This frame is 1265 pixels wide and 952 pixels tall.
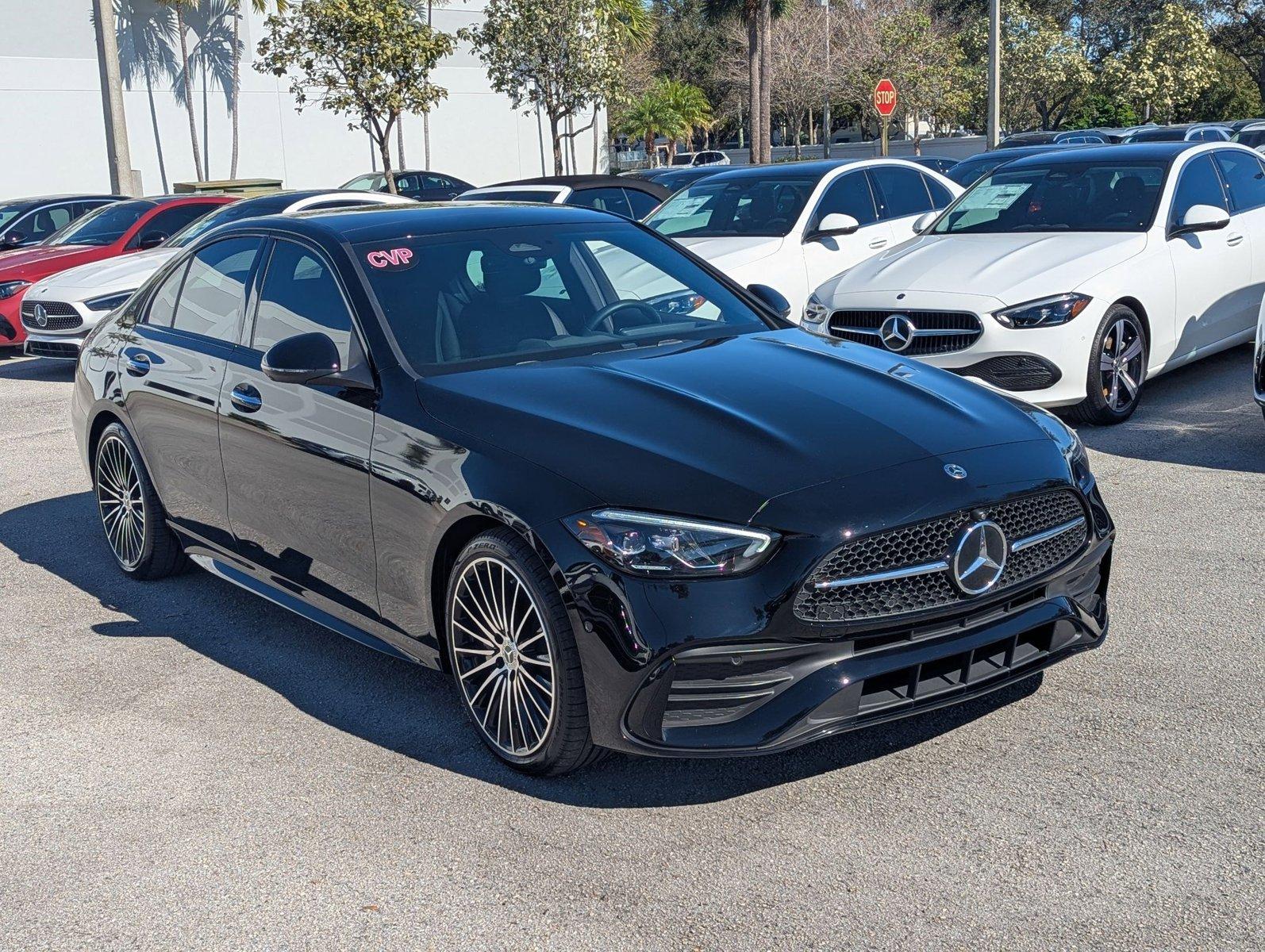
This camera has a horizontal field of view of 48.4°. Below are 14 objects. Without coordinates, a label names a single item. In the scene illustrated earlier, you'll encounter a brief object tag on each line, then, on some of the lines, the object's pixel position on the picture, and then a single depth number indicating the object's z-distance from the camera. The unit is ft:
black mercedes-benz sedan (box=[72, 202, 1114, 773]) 11.73
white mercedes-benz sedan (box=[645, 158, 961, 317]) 35.42
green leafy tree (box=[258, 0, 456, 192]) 101.35
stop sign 79.51
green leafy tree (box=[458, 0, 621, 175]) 112.47
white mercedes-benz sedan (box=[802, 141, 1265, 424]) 26.23
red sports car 46.39
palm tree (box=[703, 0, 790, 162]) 125.18
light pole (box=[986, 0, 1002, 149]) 91.66
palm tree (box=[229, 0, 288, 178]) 115.14
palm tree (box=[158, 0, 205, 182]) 118.62
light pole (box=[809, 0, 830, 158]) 142.93
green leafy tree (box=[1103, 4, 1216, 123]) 158.30
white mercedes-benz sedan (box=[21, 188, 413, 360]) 41.09
